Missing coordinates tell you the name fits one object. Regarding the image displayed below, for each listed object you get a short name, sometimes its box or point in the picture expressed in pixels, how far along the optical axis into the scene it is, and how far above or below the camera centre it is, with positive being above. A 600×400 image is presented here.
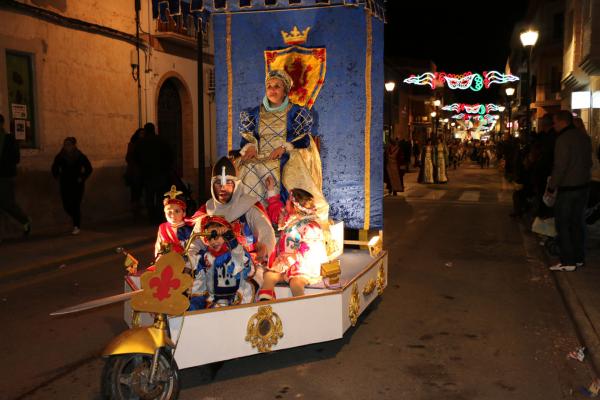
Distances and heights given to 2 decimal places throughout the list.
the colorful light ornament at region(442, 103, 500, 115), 48.94 +2.09
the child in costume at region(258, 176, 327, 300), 5.27 -1.01
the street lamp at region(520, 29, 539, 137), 18.91 +2.82
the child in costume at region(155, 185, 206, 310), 5.11 -0.77
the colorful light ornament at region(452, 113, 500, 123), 62.76 +1.89
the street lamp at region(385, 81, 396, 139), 30.07 +2.36
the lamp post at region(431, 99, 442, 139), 38.88 +1.39
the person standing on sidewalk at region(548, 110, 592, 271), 7.82 -0.59
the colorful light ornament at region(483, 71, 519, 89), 23.32 +2.13
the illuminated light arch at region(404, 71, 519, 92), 23.58 +2.13
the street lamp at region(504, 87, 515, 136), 50.34 +0.78
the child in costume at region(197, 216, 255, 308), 4.64 -0.98
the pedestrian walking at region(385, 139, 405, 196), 19.47 -1.05
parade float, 6.71 +0.57
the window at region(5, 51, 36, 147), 11.40 +0.70
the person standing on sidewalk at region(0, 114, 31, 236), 10.03 -0.65
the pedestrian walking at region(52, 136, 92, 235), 11.06 -0.67
